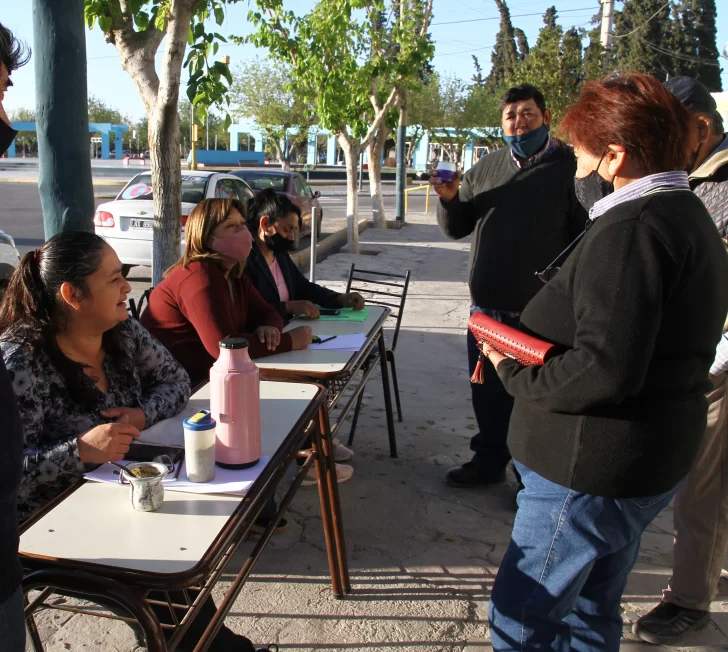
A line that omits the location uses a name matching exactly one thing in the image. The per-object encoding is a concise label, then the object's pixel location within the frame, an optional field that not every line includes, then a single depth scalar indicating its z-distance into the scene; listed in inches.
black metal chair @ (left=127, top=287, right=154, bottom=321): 143.8
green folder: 156.7
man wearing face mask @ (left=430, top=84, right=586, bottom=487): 135.7
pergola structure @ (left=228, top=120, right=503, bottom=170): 1637.6
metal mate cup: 65.9
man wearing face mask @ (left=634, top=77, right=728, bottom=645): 95.3
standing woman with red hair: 60.6
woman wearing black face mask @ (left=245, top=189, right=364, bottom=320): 152.8
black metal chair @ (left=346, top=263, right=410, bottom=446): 169.5
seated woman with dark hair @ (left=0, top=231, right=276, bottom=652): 74.0
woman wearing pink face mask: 117.3
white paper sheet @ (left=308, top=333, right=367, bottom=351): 130.0
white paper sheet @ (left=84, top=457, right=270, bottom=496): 70.3
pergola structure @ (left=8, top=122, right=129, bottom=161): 2310.5
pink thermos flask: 72.2
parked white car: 372.2
